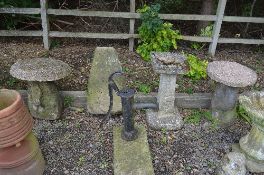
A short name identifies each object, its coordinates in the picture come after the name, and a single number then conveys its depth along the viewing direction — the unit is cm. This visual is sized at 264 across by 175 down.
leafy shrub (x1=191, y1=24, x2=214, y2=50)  525
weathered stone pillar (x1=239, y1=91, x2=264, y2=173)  328
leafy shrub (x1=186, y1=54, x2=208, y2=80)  464
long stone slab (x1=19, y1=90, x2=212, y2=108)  425
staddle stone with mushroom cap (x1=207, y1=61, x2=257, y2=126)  362
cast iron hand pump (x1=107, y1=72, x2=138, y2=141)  329
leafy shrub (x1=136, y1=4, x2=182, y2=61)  474
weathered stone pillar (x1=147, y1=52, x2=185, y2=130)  362
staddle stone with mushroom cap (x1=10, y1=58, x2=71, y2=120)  359
